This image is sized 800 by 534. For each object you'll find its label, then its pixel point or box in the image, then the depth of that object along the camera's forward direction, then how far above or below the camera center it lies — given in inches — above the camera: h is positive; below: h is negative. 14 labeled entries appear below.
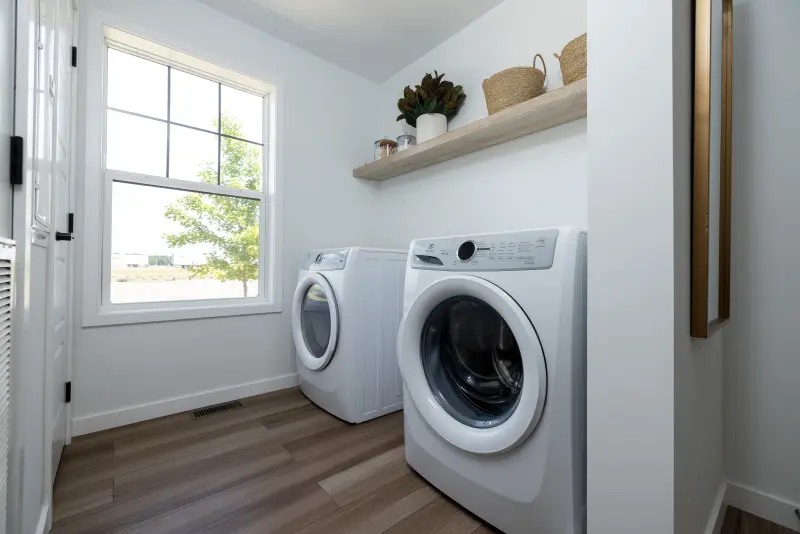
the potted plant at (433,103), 83.0 +40.5
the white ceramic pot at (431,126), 84.0 +34.9
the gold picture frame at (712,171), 30.9 +10.2
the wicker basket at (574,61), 56.6 +34.8
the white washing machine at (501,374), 36.0 -13.0
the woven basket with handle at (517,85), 65.1 +34.9
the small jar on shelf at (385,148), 95.5 +33.6
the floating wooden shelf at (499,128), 59.2 +28.5
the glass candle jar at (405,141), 89.4 +33.2
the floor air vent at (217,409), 75.2 -31.2
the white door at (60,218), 44.1 +7.6
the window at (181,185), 72.3 +18.9
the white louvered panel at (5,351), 24.3 -6.2
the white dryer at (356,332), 69.3 -12.9
